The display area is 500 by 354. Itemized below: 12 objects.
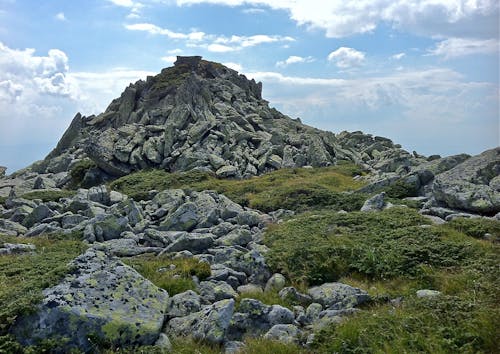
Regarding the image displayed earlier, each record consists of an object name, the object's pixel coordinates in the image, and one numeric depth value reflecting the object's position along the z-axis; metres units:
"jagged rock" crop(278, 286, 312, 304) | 12.96
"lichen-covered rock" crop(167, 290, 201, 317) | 11.77
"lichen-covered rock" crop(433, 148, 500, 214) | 22.50
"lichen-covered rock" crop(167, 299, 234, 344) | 10.25
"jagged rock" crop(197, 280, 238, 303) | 13.18
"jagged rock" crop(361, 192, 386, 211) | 24.97
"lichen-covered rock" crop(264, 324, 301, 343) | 10.08
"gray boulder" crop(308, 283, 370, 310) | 11.92
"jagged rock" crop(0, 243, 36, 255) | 17.78
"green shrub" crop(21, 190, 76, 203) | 36.28
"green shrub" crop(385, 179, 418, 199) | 28.77
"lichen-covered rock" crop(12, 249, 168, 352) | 9.70
